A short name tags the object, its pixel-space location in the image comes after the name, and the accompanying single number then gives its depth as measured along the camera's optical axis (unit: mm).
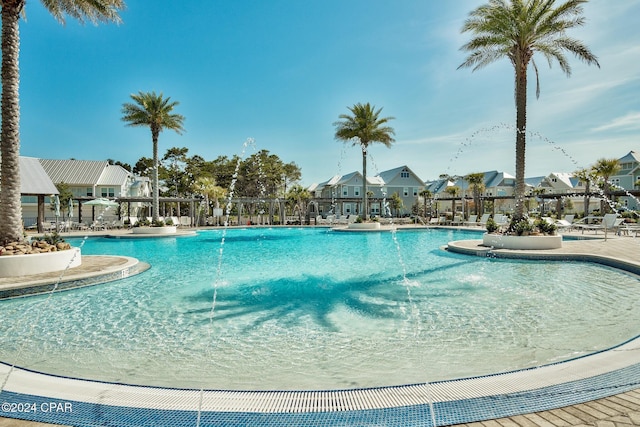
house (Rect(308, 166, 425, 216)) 58588
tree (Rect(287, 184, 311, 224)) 41409
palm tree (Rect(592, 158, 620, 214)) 35125
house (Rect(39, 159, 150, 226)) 47281
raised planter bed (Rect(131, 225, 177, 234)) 26859
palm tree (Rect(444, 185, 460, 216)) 51588
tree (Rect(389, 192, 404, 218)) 52003
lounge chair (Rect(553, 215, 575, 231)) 23241
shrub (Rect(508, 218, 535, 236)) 15797
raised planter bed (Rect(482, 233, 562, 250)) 15164
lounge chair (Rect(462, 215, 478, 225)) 32984
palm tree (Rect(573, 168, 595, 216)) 33000
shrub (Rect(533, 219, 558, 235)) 15727
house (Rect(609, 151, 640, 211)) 48219
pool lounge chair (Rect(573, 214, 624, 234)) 19609
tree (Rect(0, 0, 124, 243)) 10656
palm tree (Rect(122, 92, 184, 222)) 27406
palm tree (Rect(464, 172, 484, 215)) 48844
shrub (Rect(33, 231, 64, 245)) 11391
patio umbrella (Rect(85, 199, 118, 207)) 34653
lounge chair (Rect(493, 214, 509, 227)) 28478
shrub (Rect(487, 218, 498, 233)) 17156
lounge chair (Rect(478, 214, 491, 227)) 31534
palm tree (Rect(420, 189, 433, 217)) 48169
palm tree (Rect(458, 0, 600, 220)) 15617
